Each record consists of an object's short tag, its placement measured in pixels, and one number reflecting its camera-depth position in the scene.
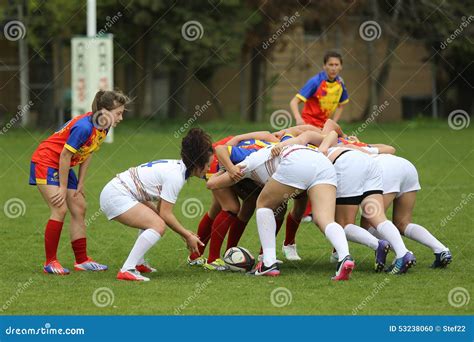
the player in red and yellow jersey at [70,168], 17.34
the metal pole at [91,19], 48.03
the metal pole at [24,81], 65.75
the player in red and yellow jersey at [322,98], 25.17
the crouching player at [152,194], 16.77
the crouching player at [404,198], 17.92
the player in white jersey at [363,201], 17.27
